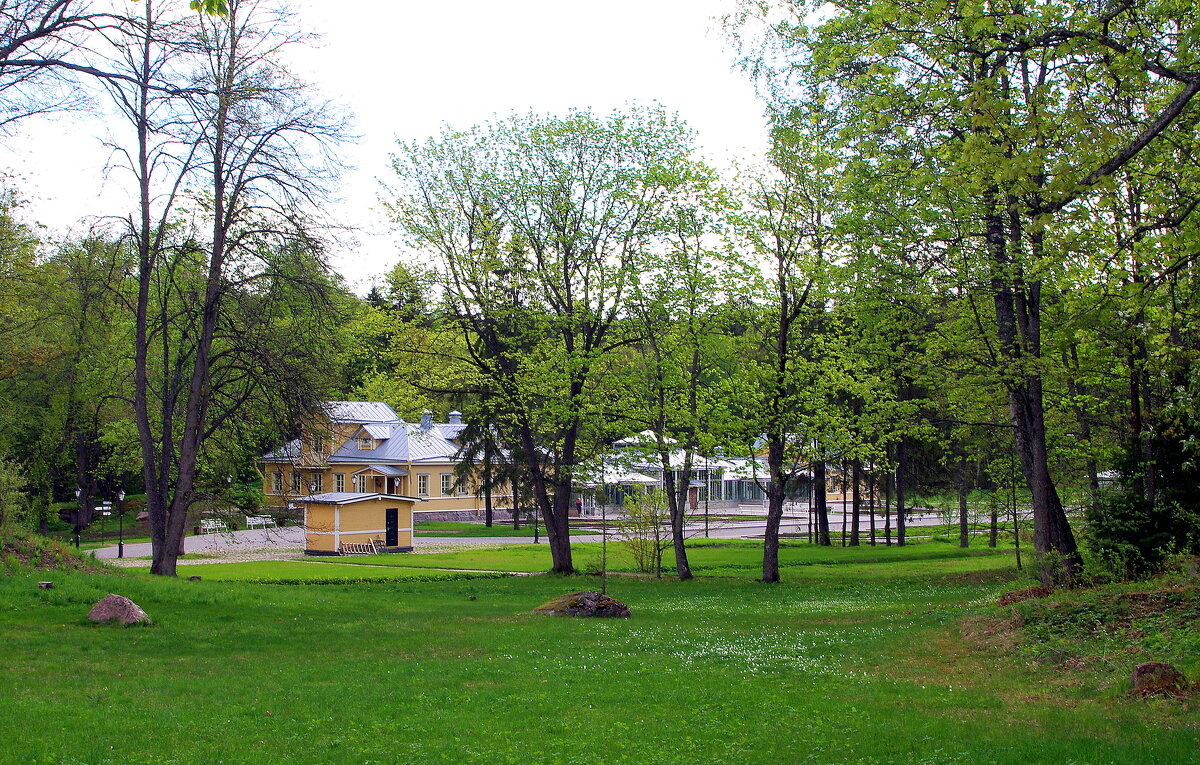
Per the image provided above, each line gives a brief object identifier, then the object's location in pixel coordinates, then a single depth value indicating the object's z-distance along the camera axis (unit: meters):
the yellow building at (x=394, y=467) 57.16
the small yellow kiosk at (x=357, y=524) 40.84
